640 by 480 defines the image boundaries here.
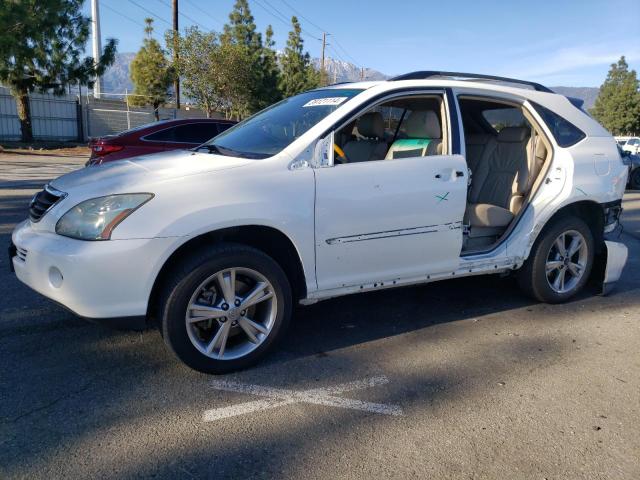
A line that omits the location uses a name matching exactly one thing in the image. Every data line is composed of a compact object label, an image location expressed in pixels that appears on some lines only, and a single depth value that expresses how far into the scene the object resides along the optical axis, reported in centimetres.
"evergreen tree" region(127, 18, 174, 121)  3500
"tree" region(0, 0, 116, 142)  1917
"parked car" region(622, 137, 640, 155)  2933
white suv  312
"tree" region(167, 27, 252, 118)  3250
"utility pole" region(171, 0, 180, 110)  2870
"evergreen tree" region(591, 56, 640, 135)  4991
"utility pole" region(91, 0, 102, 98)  3656
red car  901
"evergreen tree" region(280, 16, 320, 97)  4706
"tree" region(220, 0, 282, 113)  3981
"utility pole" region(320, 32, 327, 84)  5537
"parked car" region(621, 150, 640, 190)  1628
